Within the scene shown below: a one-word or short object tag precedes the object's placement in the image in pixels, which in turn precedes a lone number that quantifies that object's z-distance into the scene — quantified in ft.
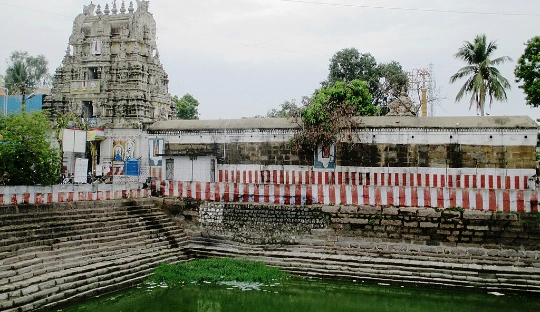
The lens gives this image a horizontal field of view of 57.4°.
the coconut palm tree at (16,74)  143.95
